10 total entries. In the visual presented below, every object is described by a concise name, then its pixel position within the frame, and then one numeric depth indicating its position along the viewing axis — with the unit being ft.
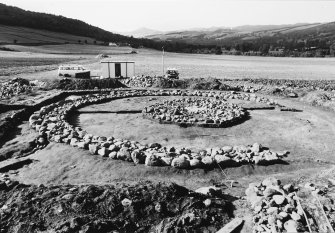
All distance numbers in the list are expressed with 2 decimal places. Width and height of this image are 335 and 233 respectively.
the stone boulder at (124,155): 36.05
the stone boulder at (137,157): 35.53
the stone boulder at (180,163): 34.14
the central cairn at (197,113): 50.24
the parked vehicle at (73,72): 101.55
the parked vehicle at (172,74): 103.84
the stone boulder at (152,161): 34.71
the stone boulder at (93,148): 38.11
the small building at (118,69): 104.63
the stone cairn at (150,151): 34.88
